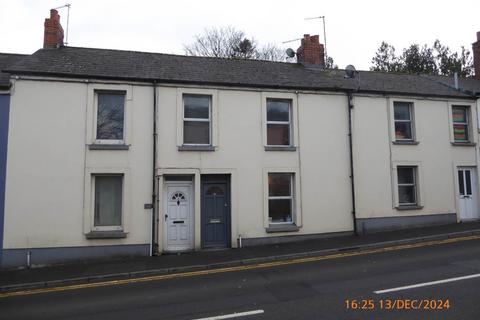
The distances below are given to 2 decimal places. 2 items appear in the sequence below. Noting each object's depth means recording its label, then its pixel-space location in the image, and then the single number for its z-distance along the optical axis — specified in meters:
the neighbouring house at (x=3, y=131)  11.69
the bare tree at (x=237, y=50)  32.84
